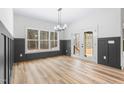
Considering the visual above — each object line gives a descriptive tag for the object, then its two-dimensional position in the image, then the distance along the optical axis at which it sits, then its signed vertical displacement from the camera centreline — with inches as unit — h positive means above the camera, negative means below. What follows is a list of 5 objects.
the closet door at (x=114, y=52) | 136.2 -13.1
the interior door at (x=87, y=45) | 188.2 -0.1
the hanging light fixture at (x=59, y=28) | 153.0 +33.8
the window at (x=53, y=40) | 245.0 +16.0
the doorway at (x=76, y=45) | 224.1 +0.0
